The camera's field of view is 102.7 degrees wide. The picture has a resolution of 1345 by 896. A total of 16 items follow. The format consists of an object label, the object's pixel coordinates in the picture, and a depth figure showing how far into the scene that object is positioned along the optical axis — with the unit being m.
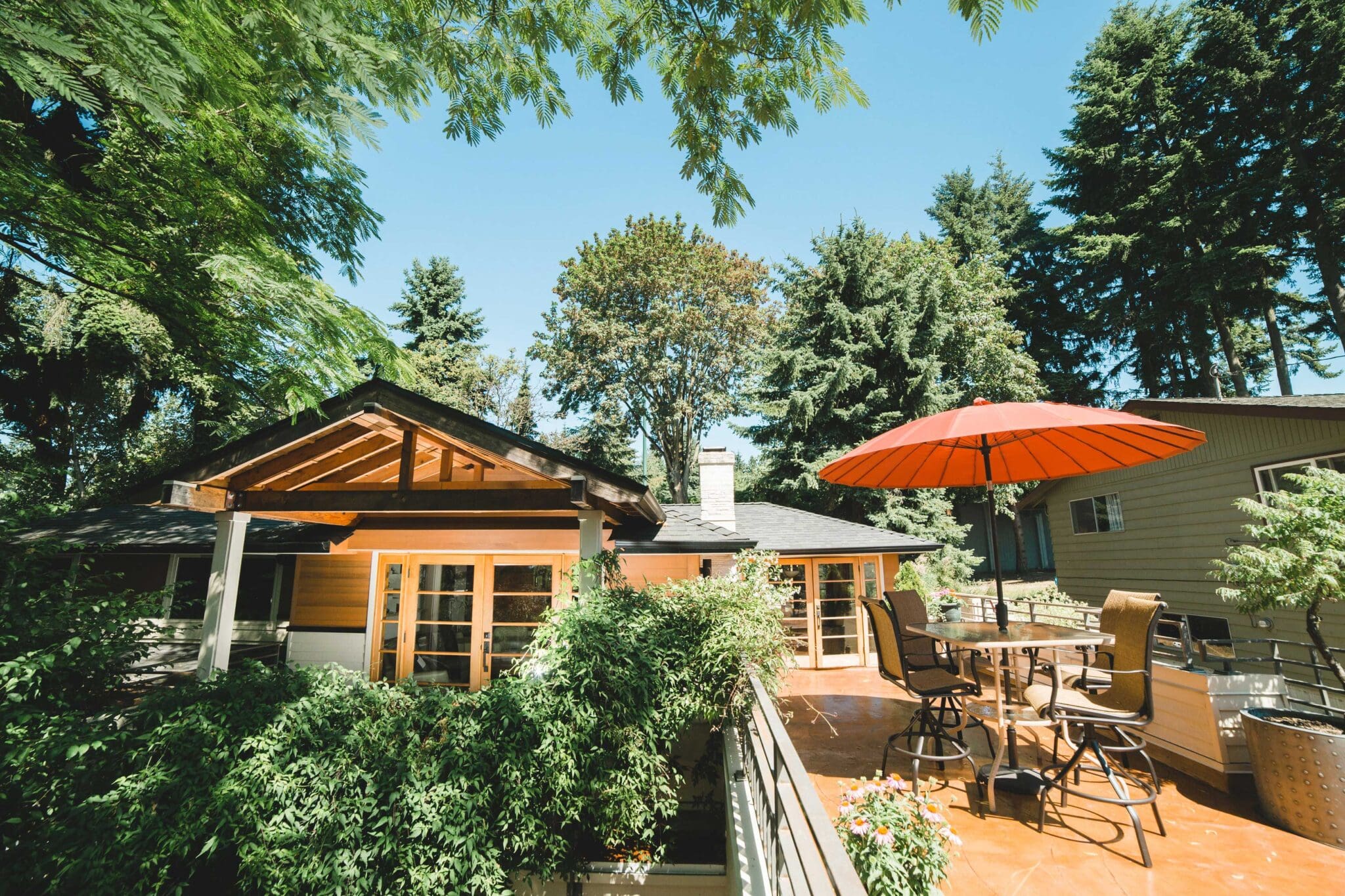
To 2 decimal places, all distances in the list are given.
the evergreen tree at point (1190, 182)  16.20
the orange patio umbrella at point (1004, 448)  3.44
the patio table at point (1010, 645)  3.58
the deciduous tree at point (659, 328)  22.00
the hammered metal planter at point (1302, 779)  3.24
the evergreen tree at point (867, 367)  15.58
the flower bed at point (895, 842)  2.22
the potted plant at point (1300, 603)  3.29
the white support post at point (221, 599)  5.40
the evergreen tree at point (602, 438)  22.89
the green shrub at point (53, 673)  3.22
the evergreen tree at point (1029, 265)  22.17
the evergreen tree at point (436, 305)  24.50
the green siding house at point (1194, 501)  7.62
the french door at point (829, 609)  10.04
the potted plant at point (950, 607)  9.19
